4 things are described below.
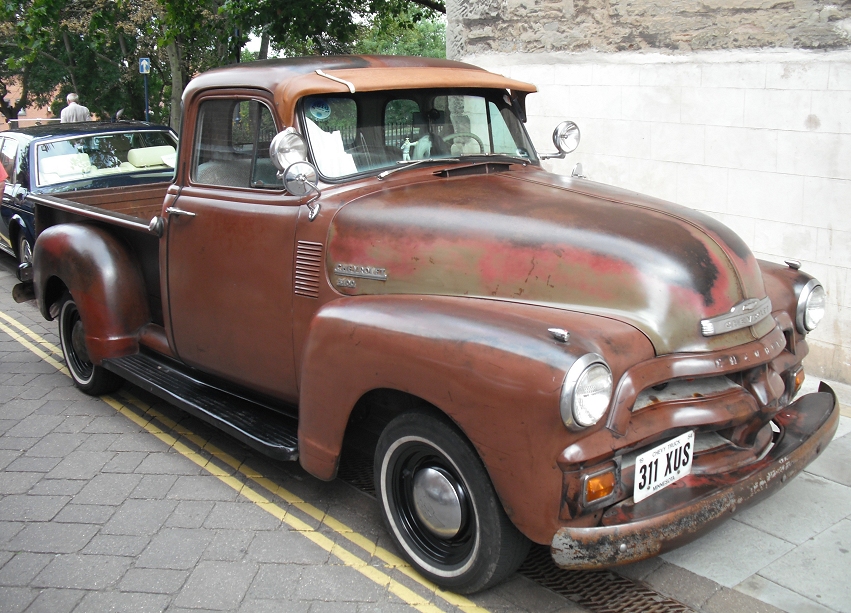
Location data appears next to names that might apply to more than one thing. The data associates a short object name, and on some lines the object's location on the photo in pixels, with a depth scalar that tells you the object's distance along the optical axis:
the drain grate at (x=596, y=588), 3.14
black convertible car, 8.34
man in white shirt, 15.27
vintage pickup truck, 2.76
